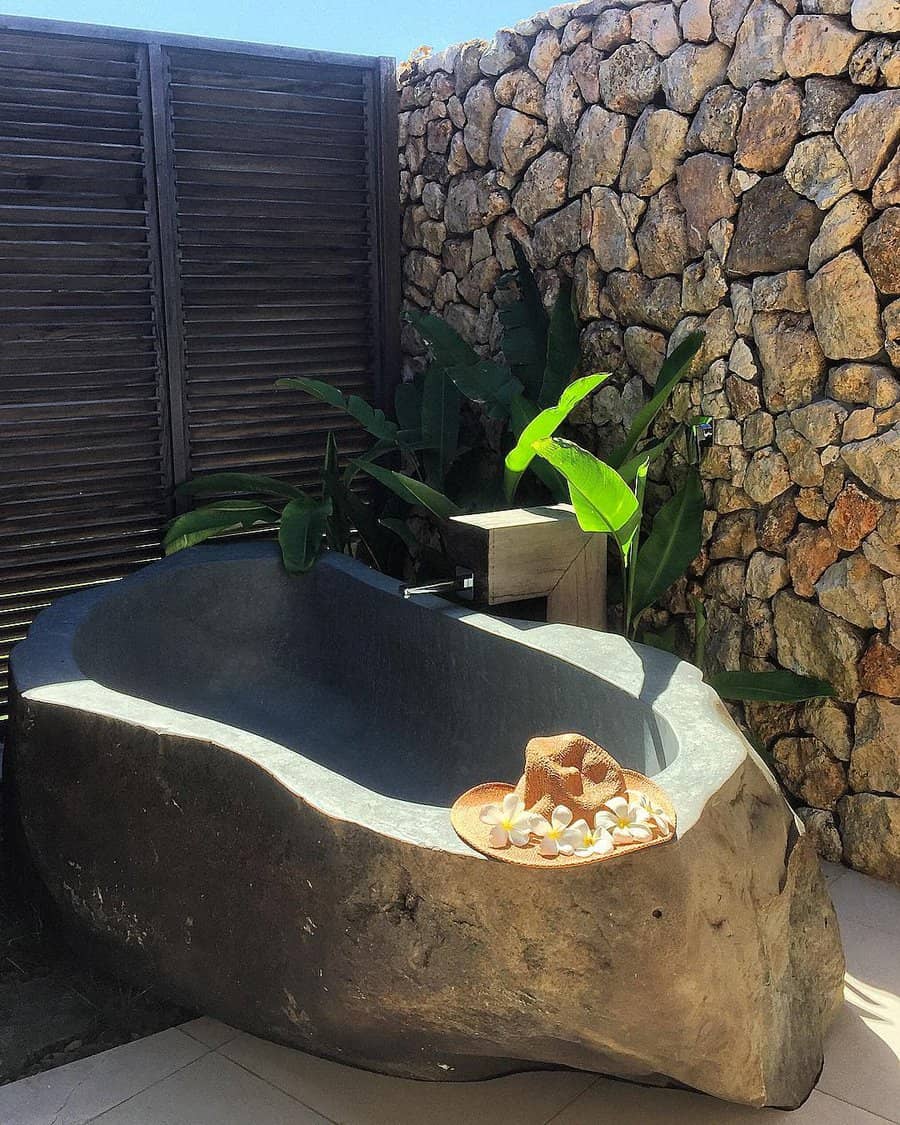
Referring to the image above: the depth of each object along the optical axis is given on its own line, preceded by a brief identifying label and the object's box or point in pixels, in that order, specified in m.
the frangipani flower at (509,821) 1.73
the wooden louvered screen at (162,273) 3.66
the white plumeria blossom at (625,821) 1.71
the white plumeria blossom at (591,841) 1.69
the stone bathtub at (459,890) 1.74
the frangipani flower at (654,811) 1.73
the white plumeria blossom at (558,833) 1.71
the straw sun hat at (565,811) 1.71
